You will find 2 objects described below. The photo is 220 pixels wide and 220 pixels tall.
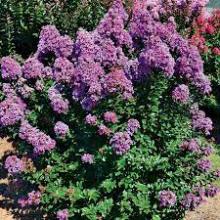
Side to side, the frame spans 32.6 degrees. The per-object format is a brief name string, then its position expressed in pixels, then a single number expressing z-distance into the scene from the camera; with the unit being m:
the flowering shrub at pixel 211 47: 4.48
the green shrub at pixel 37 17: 4.48
